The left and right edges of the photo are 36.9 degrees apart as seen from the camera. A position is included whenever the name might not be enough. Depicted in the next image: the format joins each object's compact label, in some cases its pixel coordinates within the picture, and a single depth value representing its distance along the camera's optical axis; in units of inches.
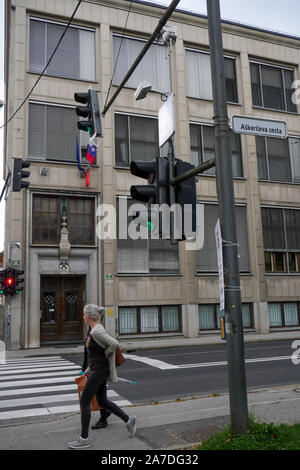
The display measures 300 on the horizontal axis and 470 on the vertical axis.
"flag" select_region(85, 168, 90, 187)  828.9
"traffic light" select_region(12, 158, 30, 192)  518.9
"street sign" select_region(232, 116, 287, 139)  234.7
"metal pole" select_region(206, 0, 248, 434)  209.9
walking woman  227.6
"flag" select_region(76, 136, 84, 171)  815.6
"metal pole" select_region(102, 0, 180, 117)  255.6
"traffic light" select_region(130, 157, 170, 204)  246.7
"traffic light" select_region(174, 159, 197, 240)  238.2
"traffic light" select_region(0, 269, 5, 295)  712.5
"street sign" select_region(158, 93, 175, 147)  254.1
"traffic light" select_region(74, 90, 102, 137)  355.9
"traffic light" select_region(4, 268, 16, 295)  709.3
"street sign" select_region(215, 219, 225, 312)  216.4
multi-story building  817.5
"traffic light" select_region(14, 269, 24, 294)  709.3
